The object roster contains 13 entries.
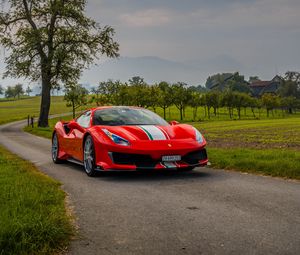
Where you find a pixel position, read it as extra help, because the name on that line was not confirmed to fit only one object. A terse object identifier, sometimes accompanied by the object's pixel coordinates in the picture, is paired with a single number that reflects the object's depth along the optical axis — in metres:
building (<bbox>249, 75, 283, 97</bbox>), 165.62
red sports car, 7.93
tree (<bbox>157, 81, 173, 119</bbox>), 77.44
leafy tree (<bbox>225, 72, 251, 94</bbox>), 158.62
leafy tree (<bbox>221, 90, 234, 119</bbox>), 91.75
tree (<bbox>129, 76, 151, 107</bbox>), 73.25
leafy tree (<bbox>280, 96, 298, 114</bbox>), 114.75
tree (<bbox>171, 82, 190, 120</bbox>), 79.19
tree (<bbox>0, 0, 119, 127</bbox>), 36.75
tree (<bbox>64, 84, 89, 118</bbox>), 66.38
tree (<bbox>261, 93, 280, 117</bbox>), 104.50
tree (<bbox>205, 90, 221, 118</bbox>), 90.62
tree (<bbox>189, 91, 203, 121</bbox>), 81.06
